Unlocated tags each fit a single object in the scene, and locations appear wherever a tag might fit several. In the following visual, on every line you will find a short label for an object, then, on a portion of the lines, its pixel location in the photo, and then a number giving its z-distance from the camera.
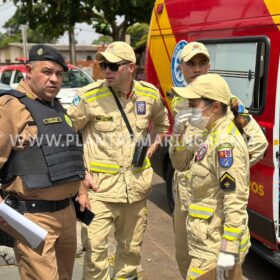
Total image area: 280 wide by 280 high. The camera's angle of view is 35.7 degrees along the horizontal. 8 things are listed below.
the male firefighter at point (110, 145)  2.97
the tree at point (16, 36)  14.00
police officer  2.22
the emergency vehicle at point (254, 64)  3.18
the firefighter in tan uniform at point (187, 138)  2.65
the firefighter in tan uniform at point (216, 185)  2.10
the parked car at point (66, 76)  11.07
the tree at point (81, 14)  12.12
